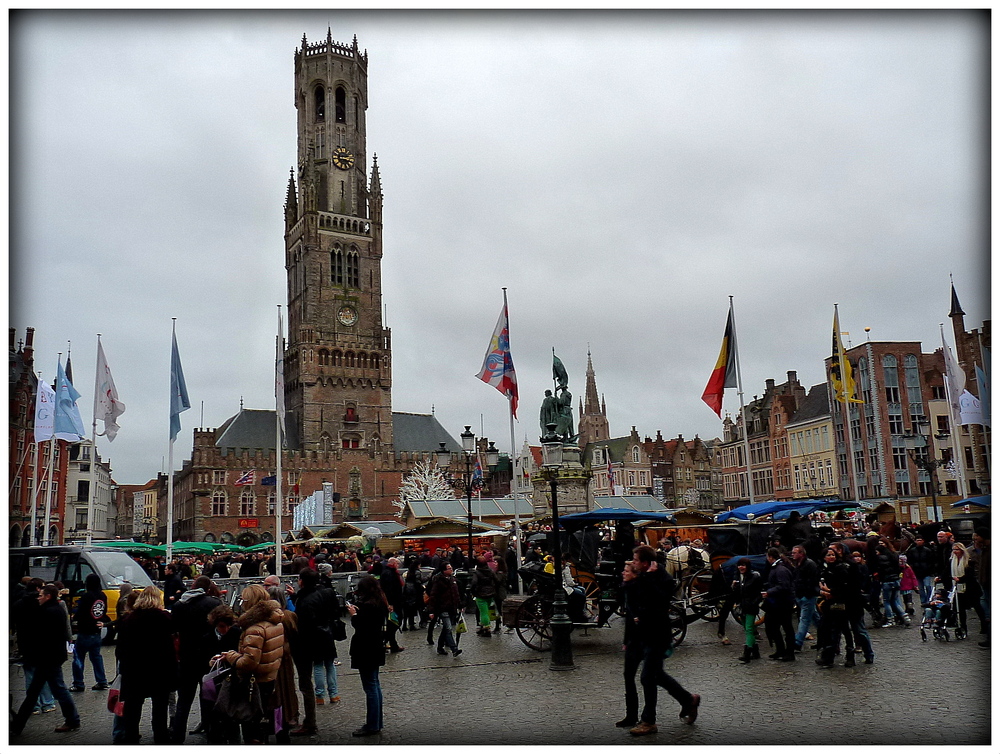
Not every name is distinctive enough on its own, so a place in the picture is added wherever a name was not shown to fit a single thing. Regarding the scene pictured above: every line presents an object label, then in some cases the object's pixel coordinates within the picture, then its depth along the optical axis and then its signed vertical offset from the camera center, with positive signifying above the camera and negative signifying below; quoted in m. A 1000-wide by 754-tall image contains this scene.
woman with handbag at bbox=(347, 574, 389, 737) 7.87 -1.43
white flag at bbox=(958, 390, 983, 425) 23.08 +2.14
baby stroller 11.97 -2.05
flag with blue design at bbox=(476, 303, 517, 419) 19.28 +3.47
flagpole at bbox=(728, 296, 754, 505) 23.55 +3.54
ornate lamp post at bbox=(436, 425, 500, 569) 21.23 +1.49
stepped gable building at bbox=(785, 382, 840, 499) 57.09 +3.08
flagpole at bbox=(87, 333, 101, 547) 22.34 +2.16
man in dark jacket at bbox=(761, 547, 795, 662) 10.87 -1.60
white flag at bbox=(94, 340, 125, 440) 22.98 +3.56
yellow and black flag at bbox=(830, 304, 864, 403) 26.20 +3.81
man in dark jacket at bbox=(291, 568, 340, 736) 8.76 -1.24
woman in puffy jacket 6.57 -1.13
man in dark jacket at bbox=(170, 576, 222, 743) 7.52 -1.24
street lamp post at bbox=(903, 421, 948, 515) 22.95 +0.83
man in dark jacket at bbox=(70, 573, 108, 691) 10.12 -1.40
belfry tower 76.31 +25.03
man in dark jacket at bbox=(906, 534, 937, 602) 14.50 -1.49
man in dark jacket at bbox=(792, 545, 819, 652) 11.09 -1.37
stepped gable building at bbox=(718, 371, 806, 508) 63.53 +4.07
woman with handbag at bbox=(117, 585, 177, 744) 7.22 -1.32
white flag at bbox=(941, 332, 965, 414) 23.42 +3.16
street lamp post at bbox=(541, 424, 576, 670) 11.11 -1.82
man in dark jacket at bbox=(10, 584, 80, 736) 8.38 -1.40
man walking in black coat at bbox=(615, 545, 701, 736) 7.58 -1.43
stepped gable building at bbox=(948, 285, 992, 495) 33.44 +5.83
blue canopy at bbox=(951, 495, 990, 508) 15.88 -0.47
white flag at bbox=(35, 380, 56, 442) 25.72 +3.62
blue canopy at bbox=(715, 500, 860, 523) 19.12 -0.43
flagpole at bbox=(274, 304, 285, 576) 20.72 +3.12
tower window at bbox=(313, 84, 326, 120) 86.38 +45.35
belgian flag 23.31 +3.71
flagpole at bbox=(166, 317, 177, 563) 22.38 +1.16
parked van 15.02 -0.89
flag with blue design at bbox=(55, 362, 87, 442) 24.73 +3.43
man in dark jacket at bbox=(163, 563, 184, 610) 13.52 -1.22
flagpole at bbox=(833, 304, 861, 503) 26.22 +3.95
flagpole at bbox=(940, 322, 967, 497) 23.43 +1.77
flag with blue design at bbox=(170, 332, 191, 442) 22.66 +3.60
